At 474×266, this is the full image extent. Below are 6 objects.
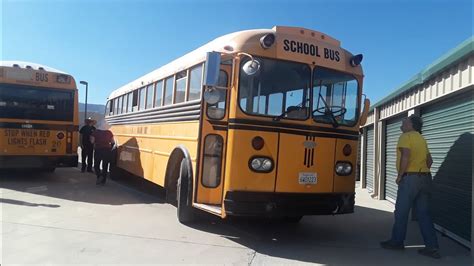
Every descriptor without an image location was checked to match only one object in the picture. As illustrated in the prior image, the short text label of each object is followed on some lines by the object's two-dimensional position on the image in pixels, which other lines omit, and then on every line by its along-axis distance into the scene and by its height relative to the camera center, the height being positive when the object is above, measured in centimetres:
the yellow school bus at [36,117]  1116 +41
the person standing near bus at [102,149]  1174 -30
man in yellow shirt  610 -40
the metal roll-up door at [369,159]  1403 -18
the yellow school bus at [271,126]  605 +30
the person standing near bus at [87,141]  1408 -15
